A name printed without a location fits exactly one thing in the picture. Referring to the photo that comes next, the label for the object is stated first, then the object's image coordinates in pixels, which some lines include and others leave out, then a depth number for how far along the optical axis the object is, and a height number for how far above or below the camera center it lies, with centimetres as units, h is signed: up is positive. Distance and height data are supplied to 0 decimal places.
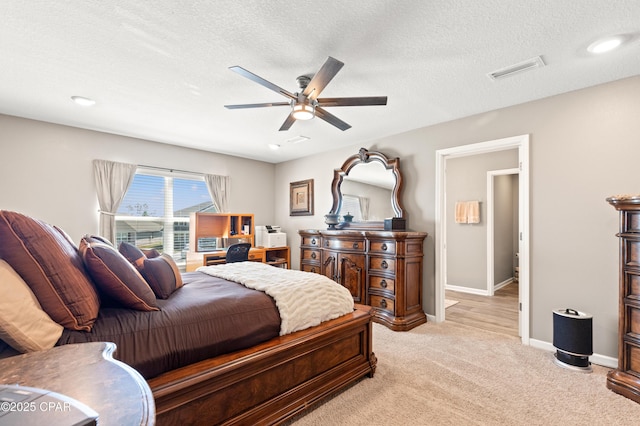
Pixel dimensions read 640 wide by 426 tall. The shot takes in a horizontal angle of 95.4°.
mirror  414 +38
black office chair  430 -57
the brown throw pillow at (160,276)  181 -40
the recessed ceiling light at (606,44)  200 +122
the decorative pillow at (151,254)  229 -32
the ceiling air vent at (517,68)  229 +122
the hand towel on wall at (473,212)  538 +8
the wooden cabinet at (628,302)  209 -62
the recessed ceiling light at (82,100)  299 +117
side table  59 -40
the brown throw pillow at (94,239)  179 -17
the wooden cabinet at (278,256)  532 -80
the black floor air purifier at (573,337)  246 -103
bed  126 -68
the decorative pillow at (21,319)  106 -40
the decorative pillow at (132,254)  192 -27
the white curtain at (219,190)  518 +43
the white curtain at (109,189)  403 +35
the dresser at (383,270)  346 -71
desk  450 -72
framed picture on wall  542 +33
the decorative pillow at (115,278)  148 -34
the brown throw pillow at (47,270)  119 -24
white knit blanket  197 -58
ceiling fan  200 +93
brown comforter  133 -59
